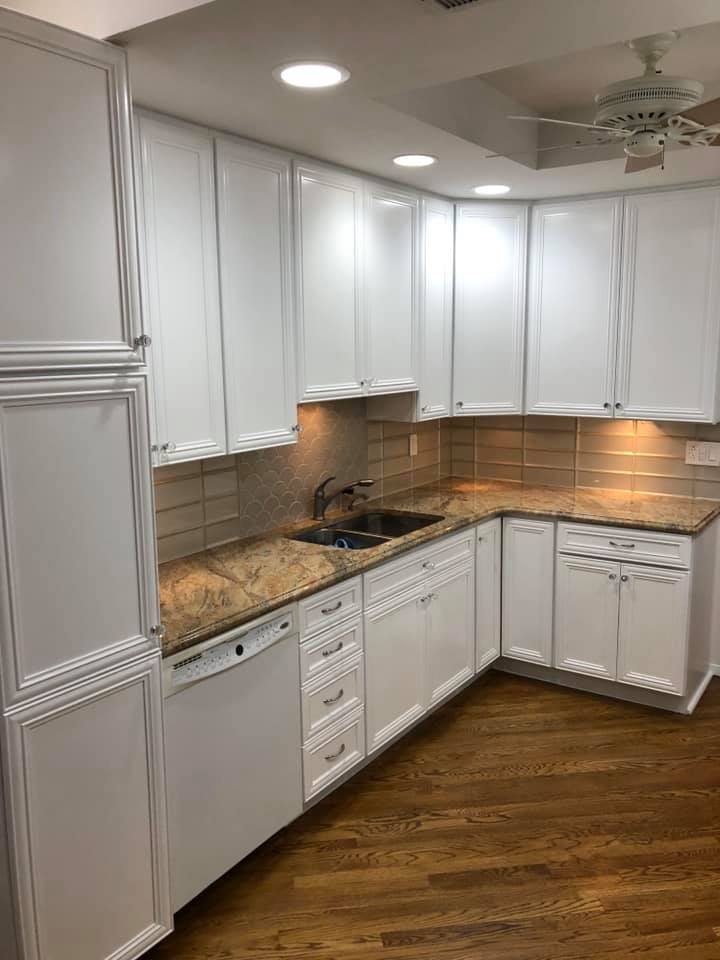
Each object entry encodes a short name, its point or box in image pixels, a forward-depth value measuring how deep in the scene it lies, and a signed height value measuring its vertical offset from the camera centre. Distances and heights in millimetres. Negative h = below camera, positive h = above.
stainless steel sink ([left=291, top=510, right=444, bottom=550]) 3363 -772
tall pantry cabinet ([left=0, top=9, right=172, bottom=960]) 1648 -353
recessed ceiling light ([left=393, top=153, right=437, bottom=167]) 2916 +736
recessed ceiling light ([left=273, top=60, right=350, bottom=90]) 1947 +717
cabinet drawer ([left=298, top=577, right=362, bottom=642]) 2629 -863
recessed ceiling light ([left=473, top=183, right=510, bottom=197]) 3486 +747
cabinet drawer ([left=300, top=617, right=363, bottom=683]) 2656 -1020
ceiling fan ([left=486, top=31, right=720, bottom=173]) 2057 +648
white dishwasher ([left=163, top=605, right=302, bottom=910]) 2197 -1163
